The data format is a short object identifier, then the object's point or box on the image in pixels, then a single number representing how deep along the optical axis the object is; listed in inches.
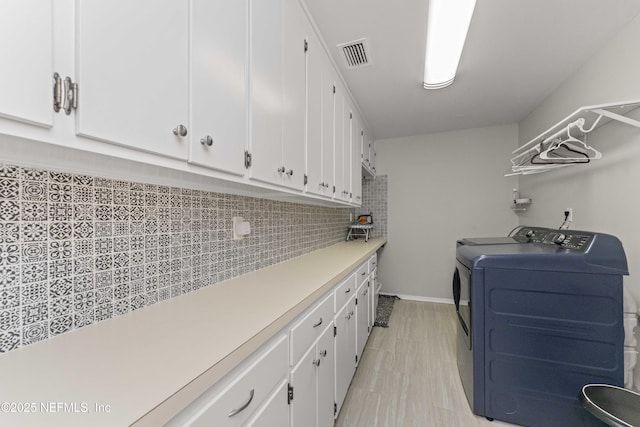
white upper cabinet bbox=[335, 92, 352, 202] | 87.6
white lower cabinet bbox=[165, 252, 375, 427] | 24.1
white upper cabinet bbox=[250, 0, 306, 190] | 43.3
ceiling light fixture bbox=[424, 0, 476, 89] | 54.9
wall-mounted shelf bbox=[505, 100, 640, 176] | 59.4
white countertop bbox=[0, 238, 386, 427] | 17.1
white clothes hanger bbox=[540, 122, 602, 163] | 70.0
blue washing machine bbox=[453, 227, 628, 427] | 56.7
